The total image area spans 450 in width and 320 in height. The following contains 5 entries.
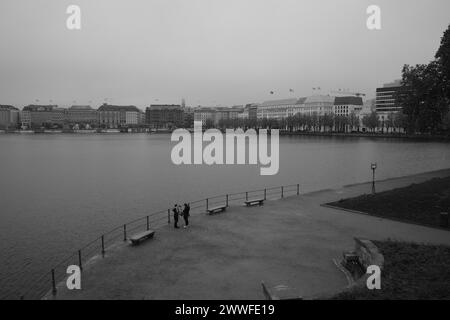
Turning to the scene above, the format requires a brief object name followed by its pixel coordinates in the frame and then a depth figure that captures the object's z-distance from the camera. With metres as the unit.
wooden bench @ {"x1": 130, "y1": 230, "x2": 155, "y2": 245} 19.26
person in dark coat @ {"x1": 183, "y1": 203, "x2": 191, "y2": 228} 22.69
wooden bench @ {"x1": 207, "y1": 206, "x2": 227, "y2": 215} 25.64
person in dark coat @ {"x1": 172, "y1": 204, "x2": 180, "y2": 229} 22.34
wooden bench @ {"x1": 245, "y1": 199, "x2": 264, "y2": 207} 28.29
